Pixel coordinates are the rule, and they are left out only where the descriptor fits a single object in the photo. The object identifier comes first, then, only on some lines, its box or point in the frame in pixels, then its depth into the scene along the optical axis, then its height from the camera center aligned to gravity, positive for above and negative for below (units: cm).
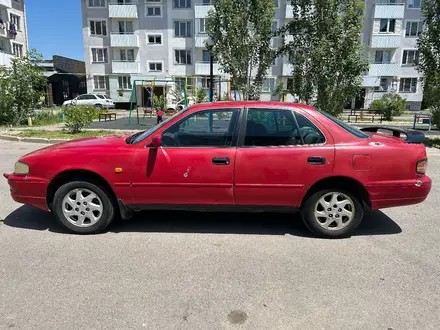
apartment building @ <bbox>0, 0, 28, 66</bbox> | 3453 +799
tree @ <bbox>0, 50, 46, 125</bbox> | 1661 +89
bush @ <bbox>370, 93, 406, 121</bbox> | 2311 +19
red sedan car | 383 -71
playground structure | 2419 +106
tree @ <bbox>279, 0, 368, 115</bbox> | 1090 +188
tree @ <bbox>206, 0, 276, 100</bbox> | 1452 +300
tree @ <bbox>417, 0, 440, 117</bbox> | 1099 +207
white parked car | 3169 +49
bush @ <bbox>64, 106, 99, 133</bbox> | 1381 -47
